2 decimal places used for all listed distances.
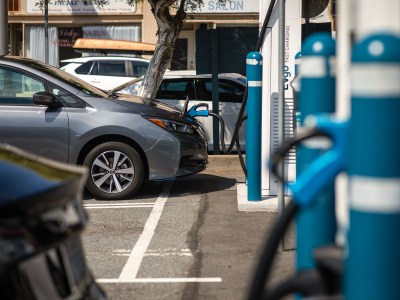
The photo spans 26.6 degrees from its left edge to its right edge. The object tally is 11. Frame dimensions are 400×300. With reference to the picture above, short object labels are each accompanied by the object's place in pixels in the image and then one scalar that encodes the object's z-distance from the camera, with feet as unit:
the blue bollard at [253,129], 28.02
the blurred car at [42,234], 9.32
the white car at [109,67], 60.18
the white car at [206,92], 47.01
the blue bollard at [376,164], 8.14
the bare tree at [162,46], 44.68
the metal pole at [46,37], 87.36
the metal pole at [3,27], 43.70
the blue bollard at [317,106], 11.64
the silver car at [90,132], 31.12
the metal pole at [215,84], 43.29
